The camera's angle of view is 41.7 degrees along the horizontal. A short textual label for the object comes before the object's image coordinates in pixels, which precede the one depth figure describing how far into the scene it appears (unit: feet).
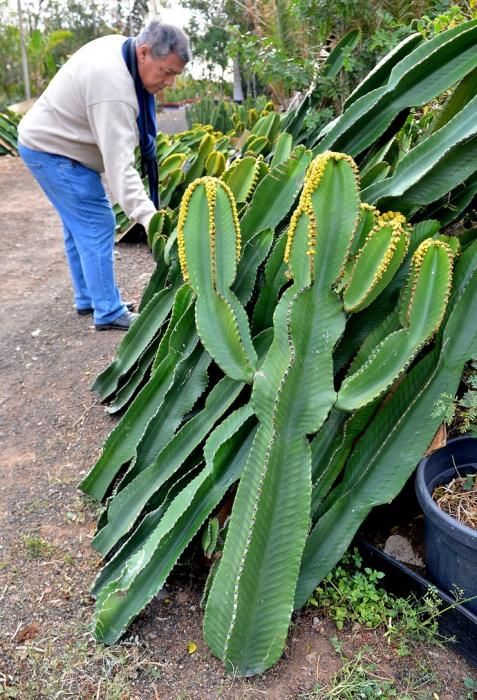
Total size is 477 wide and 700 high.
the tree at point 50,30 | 48.80
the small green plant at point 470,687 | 5.53
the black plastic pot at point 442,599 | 5.76
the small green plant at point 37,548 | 7.20
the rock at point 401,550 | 6.63
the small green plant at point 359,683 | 5.47
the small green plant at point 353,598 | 6.13
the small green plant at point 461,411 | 6.03
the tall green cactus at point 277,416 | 5.69
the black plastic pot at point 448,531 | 5.53
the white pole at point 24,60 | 41.37
